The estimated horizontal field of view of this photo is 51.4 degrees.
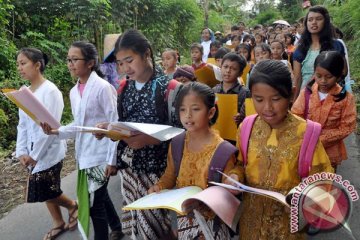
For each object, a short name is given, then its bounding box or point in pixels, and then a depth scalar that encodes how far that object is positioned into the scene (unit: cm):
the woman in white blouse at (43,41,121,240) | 262
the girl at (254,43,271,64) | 512
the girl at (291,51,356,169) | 264
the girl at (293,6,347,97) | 368
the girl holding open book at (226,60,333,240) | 171
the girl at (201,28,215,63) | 902
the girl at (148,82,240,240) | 202
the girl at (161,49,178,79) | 488
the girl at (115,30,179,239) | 228
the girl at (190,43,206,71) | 575
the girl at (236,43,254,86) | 617
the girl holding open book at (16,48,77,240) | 305
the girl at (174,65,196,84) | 407
